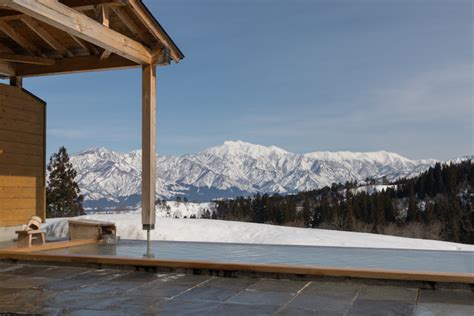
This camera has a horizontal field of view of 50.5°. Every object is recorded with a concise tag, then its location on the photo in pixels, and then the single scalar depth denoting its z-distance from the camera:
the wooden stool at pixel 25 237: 7.65
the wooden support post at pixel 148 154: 7.60
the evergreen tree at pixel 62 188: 41.56
